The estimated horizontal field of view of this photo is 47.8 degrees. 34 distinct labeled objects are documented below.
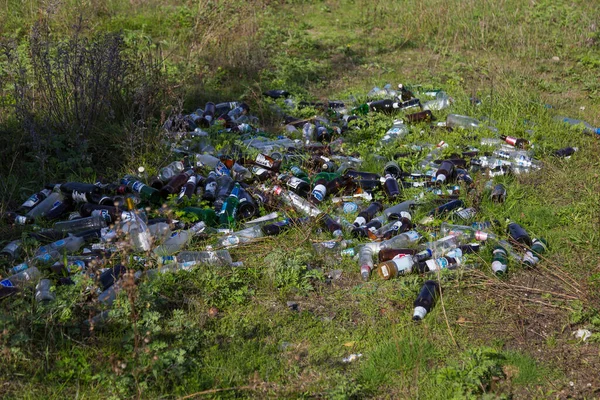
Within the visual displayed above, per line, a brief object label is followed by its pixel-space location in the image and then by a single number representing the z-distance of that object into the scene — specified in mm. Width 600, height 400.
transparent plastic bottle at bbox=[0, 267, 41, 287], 4172
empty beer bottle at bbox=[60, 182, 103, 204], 5418
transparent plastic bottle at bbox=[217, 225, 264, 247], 4992
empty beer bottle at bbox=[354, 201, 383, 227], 5270
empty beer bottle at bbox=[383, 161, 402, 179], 6074
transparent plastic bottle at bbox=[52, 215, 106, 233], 5148
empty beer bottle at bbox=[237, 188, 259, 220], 5344
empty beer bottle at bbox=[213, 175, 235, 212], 5438
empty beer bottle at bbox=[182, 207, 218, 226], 5258
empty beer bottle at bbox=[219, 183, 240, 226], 5246
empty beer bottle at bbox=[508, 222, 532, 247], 4938
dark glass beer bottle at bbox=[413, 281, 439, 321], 4191
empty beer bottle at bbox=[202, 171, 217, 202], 5508
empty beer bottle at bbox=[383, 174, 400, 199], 5684
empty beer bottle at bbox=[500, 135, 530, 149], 6547
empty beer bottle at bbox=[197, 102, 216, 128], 7043
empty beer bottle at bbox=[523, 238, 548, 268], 4699
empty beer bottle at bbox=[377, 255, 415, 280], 4582
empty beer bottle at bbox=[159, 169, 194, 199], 5578
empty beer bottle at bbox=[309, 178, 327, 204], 5566
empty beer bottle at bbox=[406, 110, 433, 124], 7250
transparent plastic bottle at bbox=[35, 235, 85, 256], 4777
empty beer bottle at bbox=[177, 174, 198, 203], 5522
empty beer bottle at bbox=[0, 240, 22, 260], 4707
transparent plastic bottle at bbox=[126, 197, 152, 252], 4680
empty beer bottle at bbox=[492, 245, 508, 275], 4586
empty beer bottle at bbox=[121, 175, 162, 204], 5508
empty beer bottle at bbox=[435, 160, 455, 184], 5895
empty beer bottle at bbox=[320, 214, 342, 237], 5091
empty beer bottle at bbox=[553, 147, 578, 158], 6344
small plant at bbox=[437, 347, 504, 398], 3537
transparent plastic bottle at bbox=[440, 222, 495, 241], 4953
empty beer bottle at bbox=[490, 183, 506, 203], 5559
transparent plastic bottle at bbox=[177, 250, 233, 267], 4684
